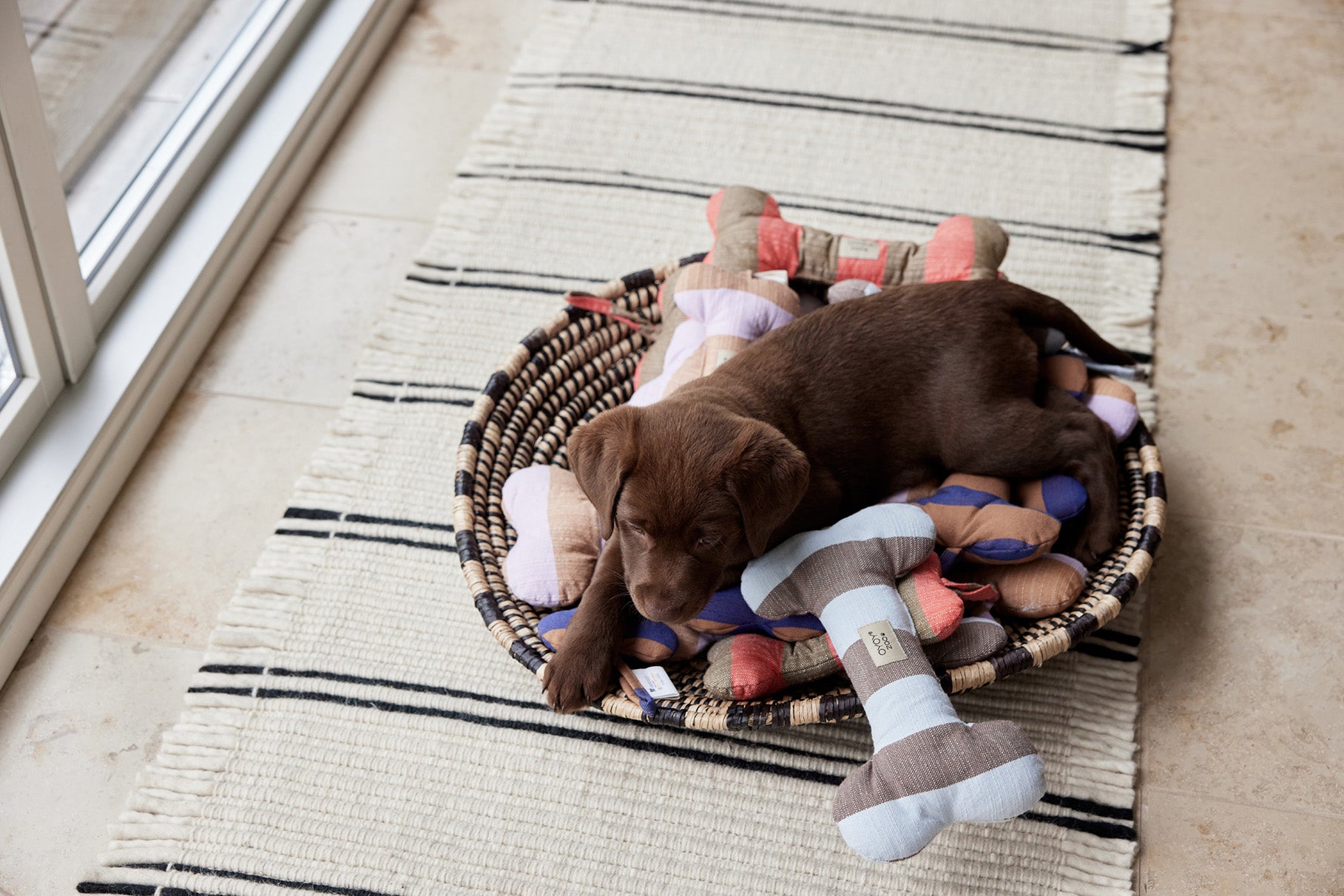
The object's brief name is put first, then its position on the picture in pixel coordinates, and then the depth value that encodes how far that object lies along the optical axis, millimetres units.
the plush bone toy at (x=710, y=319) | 1960
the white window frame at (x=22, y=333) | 1966
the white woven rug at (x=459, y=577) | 1739
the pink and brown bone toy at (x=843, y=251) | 2111
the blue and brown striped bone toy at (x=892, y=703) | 1450
